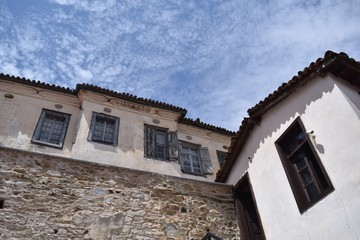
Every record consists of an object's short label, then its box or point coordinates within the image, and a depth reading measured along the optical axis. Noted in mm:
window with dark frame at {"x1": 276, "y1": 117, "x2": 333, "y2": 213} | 5461
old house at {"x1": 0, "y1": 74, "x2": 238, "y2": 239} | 6789
